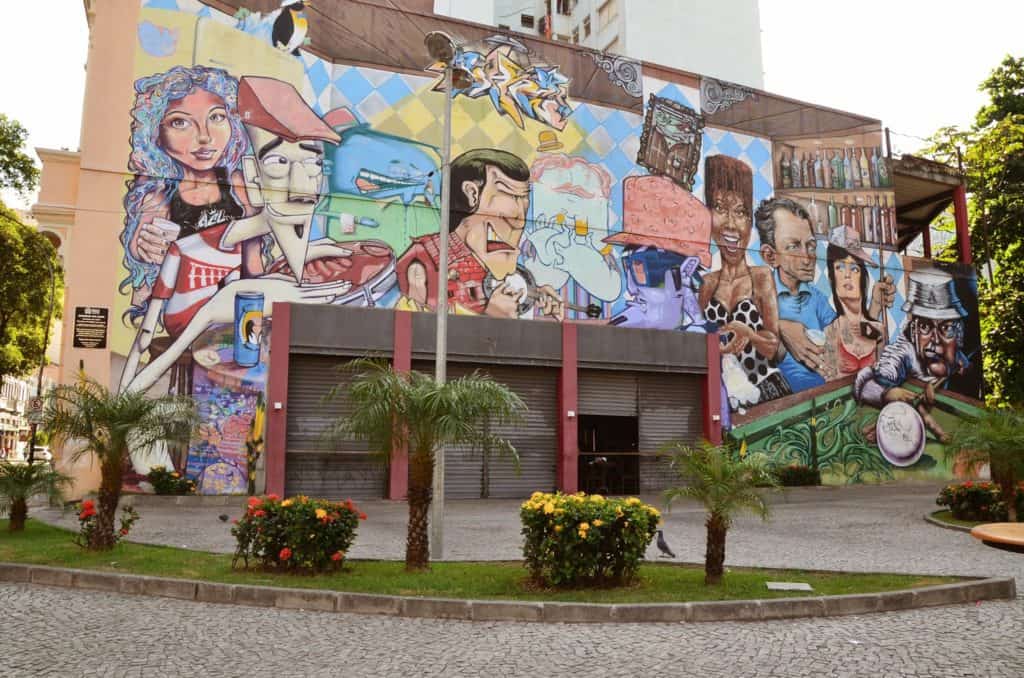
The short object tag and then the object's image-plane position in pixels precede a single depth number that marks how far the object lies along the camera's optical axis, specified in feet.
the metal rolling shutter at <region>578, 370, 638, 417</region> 80.69
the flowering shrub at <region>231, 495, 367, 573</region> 31.63
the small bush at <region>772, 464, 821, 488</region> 83.82
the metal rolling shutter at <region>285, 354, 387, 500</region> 69.31
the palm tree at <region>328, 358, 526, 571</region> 32.07
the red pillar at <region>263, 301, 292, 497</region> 67.05
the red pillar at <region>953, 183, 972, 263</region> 104.78
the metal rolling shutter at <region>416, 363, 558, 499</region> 75.05
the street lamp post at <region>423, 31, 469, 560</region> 37.81
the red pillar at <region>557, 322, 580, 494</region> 77.36
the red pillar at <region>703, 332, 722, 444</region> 84.53
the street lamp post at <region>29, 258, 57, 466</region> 80.63
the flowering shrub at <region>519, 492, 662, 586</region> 29.09
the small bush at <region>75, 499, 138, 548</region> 36.70
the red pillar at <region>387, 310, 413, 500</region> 70.69
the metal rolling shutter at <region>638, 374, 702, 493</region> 82.69
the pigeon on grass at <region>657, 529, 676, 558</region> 35.21
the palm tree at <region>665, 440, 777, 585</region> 29.40
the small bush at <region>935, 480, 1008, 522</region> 51.52
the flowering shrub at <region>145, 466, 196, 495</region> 63.82
